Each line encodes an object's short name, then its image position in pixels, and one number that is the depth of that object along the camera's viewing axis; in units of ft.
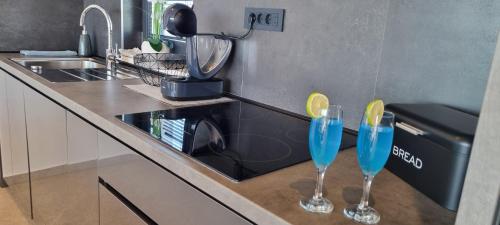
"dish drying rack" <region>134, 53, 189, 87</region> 6.17
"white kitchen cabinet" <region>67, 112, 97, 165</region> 4.46
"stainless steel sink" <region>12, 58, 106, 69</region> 8.00
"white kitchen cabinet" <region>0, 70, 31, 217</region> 6.72
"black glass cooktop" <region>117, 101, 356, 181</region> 3.14
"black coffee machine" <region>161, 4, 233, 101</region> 5.07
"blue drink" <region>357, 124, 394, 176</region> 2.20
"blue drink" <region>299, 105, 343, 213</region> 2.31
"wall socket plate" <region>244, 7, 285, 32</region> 4.96
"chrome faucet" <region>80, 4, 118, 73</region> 7.87
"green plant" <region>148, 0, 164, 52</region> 8.11
